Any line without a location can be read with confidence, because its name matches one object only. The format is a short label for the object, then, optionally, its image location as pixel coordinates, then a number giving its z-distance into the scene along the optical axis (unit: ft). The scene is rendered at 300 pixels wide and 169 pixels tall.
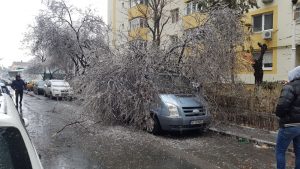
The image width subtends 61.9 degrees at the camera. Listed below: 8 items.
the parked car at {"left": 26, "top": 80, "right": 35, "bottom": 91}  96.80
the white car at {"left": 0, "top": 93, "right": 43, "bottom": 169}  4.78
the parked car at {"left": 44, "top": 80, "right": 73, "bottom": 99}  61.75
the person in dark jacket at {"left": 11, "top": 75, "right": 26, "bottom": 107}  41.00
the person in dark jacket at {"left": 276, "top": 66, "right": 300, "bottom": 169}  12.74
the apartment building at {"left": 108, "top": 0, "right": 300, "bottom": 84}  49.64
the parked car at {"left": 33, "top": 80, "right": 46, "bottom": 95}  77.28
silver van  22.67
